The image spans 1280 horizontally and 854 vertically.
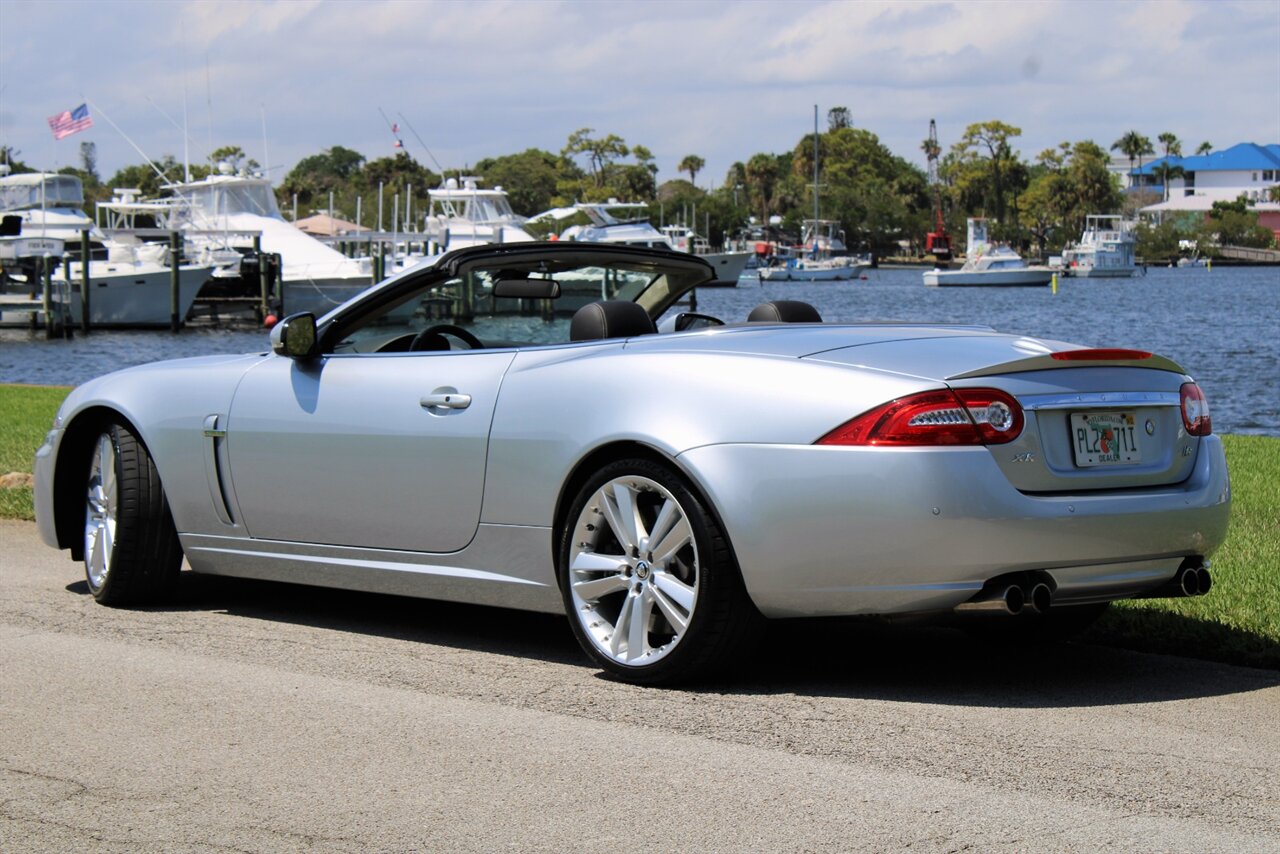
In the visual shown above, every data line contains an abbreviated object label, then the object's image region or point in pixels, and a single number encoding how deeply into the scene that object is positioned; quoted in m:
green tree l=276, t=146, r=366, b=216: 143.00
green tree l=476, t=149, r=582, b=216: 163.38
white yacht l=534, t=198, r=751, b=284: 76.94
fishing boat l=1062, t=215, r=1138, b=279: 128.38
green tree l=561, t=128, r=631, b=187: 164.75
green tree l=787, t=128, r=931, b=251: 168.00
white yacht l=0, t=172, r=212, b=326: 59.00
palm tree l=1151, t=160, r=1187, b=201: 194.75
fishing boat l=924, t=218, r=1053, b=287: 118.56
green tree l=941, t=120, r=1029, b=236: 174.00
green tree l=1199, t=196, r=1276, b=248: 175.38
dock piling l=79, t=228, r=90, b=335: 55.79
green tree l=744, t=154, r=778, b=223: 166.75
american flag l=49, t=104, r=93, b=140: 52.31
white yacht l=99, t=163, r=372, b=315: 66.44
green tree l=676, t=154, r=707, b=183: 174.62
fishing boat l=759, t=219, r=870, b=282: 133.75
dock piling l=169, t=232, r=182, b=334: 58.22
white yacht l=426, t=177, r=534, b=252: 75.06
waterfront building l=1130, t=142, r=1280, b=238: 191.75
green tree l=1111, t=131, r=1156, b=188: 194.75
